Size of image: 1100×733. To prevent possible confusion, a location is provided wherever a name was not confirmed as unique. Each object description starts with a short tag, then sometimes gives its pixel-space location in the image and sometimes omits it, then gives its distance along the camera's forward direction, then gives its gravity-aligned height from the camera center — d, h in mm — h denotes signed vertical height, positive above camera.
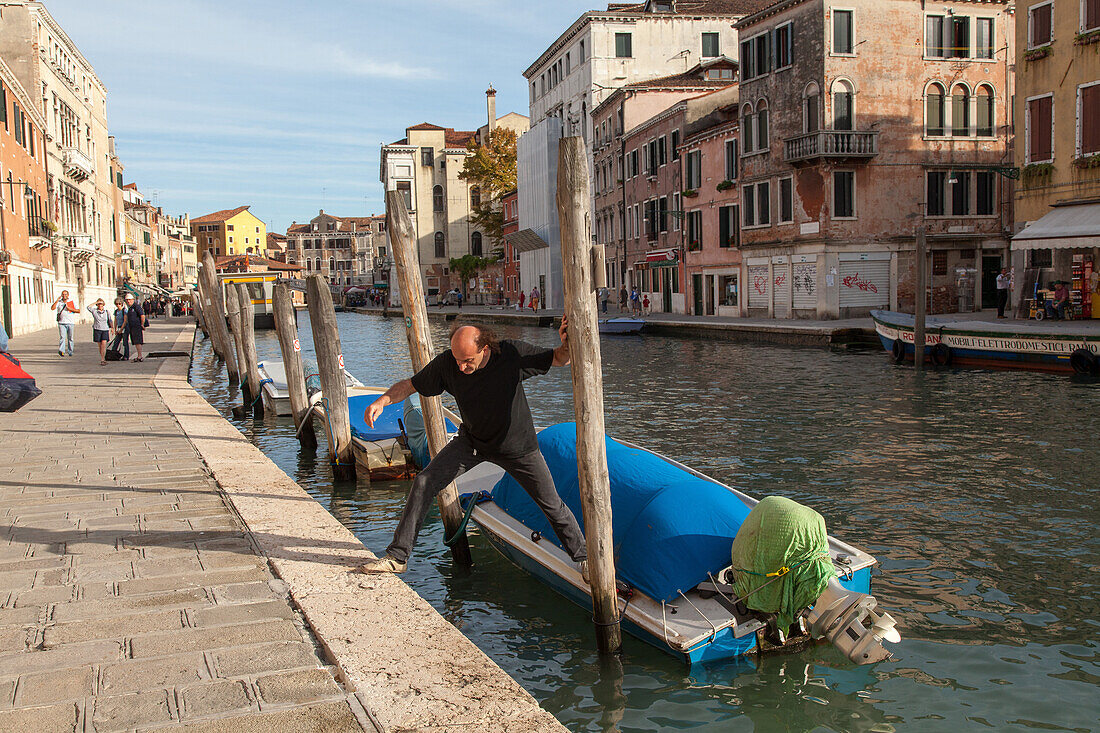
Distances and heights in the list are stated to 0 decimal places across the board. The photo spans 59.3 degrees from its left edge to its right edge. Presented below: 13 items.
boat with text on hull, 17469 -1145
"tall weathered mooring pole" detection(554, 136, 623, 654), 4543 -274
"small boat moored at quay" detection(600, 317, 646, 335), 32281 -982
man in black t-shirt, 5195 -663
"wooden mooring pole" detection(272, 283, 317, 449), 12117 -945
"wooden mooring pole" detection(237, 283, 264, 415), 15648 -612
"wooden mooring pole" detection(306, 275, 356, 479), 10078 -855
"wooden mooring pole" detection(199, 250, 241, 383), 20219 -186
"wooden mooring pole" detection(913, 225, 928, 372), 19734 -617
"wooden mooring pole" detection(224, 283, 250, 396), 16359 -284
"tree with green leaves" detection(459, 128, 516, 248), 66000 +8917
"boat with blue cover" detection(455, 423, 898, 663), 4781 -1507
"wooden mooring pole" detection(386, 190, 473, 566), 6660 -182
